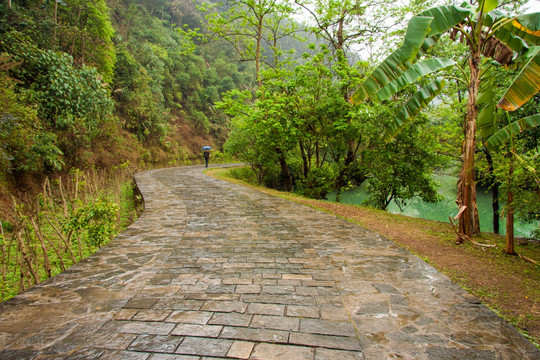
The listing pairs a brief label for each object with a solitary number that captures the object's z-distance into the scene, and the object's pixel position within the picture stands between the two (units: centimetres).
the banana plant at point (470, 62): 386
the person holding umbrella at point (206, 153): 2074
